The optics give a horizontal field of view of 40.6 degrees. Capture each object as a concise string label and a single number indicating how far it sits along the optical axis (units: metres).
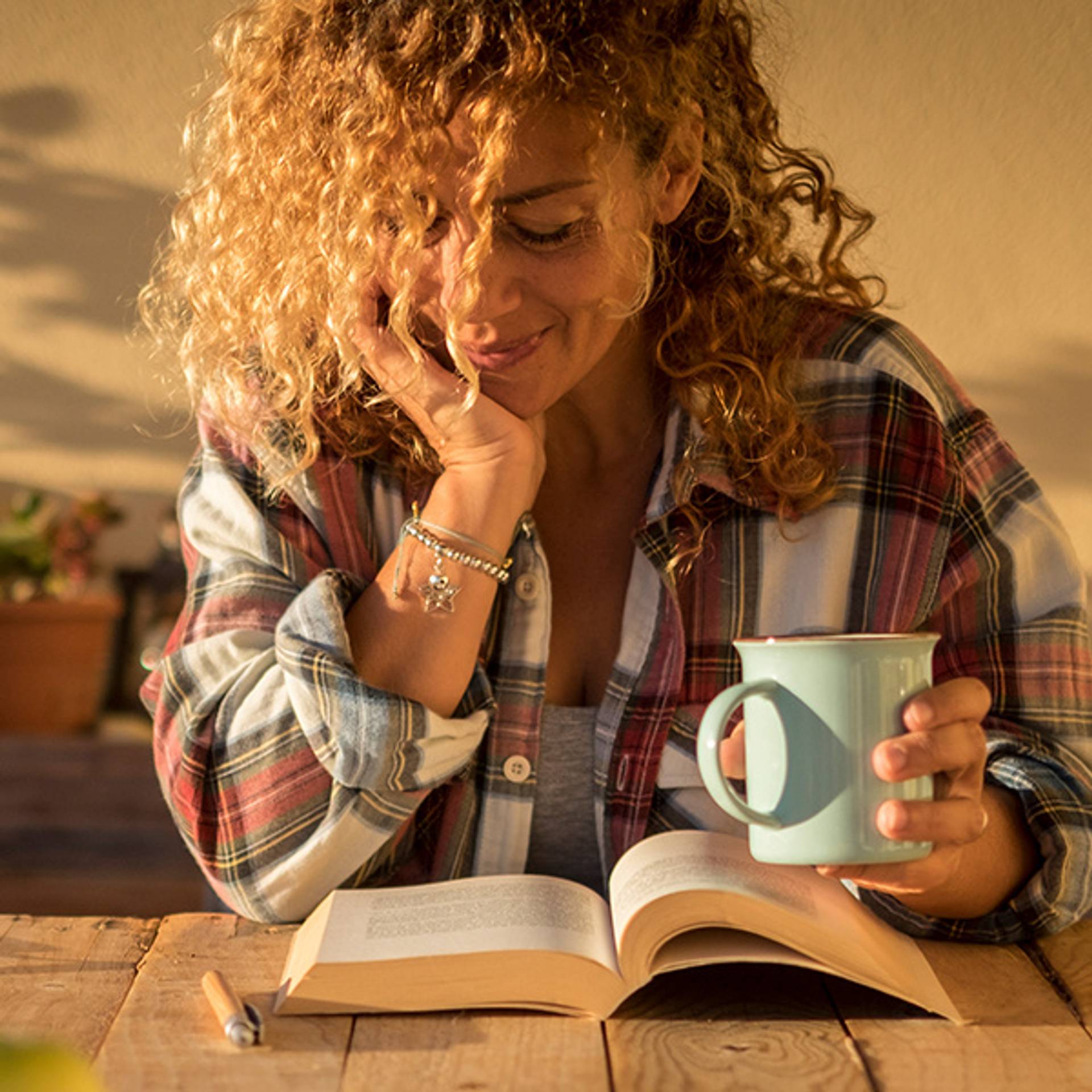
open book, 0.89
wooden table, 0.81
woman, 1.17
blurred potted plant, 2.46
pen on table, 0.85
